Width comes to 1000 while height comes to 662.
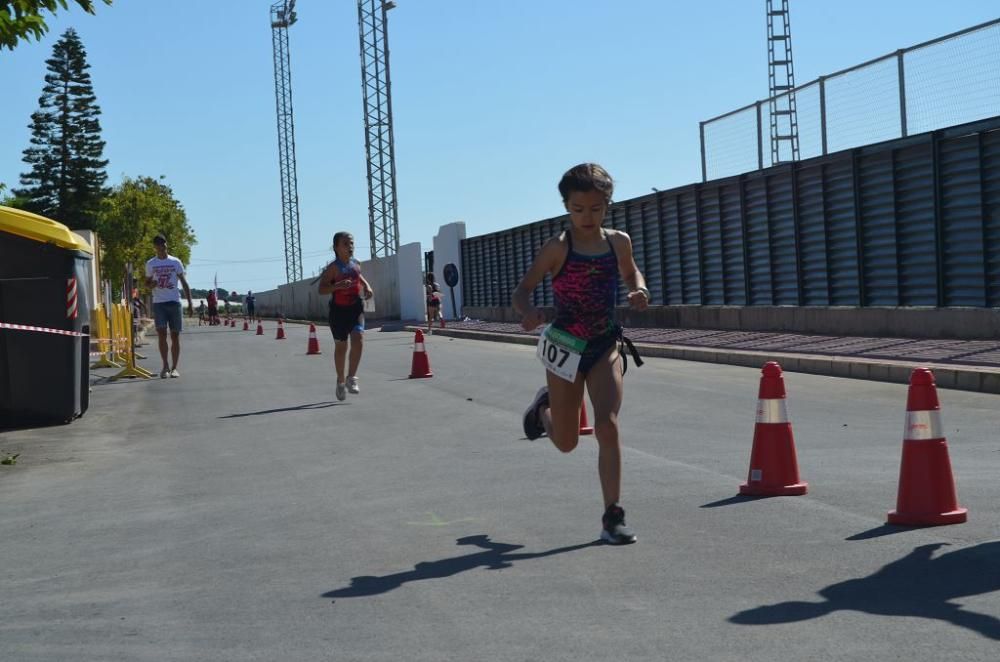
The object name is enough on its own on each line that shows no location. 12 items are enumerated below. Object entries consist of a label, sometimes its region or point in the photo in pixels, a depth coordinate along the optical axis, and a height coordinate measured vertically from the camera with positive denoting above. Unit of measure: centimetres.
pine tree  7925 +1009
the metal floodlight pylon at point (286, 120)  9025 +1294
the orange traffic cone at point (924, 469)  623 -83
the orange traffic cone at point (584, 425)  1029 -94
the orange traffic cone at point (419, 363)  1795 -73
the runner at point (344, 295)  1459 +17
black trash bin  1270 +6
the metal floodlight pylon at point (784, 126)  2202 +276
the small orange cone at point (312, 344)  2653 -63
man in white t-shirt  1881 +46
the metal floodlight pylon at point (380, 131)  5681 +745
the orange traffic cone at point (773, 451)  721 -84
